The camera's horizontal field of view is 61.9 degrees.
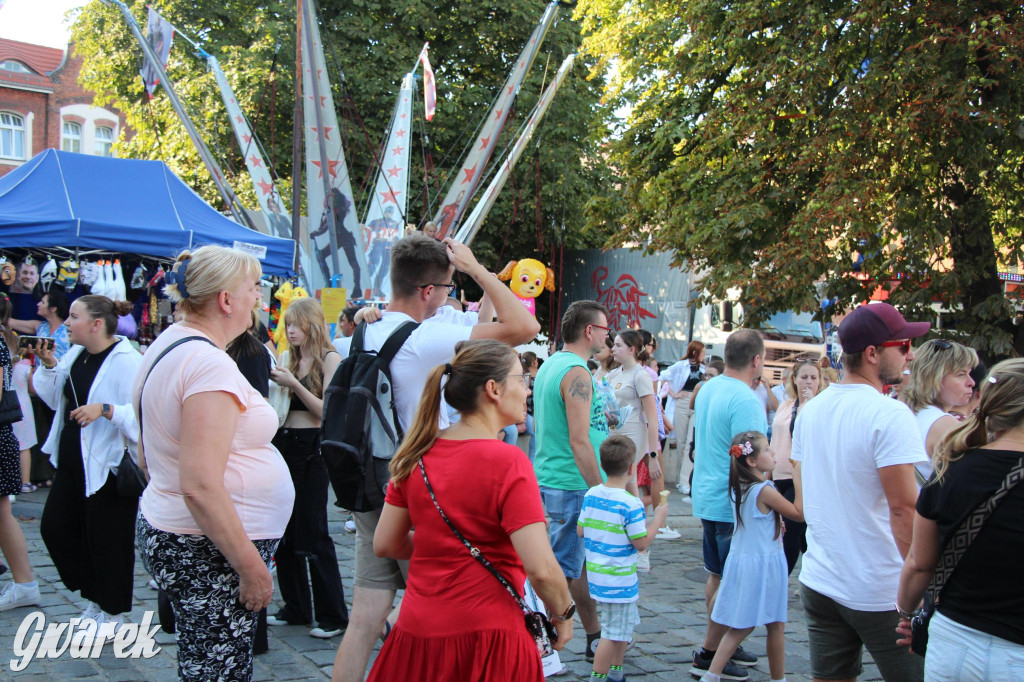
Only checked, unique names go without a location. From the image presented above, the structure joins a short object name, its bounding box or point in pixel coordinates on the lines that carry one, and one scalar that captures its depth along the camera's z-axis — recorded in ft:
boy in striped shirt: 13.64
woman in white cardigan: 14.62
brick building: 104.78
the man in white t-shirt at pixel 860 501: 9.90
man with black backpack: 10.58
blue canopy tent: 29.86
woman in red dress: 7.44
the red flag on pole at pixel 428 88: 44.11
